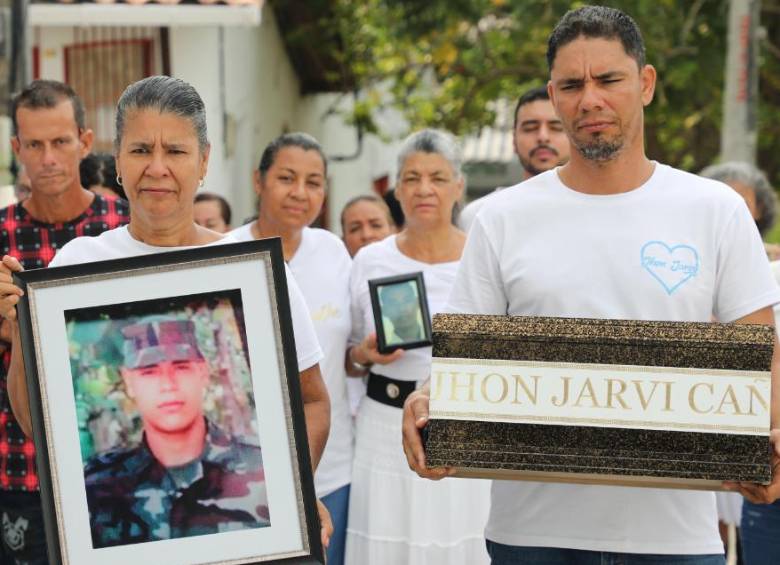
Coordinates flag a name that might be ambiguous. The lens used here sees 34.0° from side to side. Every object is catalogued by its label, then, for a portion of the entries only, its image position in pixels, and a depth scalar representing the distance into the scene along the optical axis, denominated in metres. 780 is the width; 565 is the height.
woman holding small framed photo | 5.05
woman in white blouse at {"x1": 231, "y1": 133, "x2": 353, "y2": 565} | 5.16
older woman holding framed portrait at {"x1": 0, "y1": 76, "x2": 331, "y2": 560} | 3.11
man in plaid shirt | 4.31
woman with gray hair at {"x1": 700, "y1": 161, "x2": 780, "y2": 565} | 6.09
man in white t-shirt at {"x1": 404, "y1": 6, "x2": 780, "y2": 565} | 3.18
